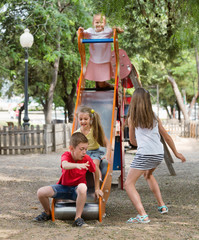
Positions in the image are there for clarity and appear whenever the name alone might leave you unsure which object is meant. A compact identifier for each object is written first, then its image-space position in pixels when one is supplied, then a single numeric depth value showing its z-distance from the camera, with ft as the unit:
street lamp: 44.93
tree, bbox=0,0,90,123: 54.34
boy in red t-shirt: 14.20
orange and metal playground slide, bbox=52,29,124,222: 17.41
